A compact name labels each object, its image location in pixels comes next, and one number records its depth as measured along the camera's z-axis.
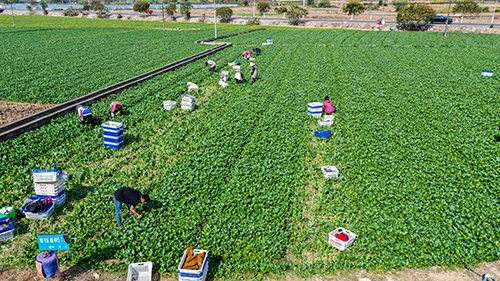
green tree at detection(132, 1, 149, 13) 95.36
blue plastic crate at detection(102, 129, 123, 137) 12.37
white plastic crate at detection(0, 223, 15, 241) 7.98
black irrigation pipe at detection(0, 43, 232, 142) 12.97
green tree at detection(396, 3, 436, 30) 61.80
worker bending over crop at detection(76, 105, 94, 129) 14.11
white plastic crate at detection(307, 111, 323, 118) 15.87
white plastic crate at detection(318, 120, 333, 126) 14.95
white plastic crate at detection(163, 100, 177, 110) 16.78
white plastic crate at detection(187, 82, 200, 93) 19.63
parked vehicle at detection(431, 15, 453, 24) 64.37
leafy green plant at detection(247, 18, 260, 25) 73.56
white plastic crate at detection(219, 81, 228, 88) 21.21
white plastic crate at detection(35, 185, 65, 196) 8.97
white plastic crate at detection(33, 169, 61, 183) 8.88
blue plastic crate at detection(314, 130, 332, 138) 13.64
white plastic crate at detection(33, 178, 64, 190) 8.89
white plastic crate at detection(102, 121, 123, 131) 12.27
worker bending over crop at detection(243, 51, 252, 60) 29.92
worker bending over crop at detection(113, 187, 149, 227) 8.30
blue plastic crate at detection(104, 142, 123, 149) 12.58
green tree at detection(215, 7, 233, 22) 78.12
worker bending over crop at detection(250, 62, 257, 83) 21.91
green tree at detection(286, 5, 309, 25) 73.88
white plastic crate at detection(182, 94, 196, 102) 16.69
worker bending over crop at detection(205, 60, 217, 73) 24.56
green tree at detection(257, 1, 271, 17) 92.61
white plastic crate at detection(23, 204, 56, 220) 8.62
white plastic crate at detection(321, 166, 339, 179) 10.73
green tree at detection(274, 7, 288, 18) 86.53
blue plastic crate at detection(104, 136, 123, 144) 12.48
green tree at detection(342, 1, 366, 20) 80.88
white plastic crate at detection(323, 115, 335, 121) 14.91
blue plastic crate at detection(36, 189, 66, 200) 9.05
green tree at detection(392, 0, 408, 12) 102.21
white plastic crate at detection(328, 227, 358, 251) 7.83
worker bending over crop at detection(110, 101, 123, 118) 15.18
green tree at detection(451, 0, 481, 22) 77.31
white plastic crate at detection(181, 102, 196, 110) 16.80
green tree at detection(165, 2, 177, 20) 82.51
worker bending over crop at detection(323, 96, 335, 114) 15.96
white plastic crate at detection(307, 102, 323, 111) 15.66
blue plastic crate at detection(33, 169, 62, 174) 9.00
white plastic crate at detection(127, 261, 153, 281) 7.00
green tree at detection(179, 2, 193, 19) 88.21
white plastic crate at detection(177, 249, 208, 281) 6.56
